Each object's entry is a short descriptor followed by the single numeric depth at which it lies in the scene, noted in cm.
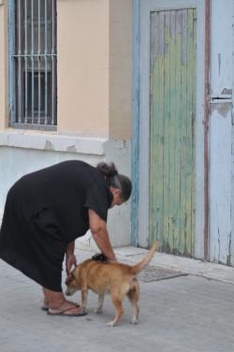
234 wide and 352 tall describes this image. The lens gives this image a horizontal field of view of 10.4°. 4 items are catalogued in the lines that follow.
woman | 930
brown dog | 913
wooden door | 1243
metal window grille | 1435
